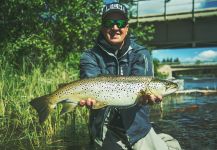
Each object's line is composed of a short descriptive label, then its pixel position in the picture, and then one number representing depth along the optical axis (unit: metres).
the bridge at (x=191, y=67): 33.61
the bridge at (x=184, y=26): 14.48
